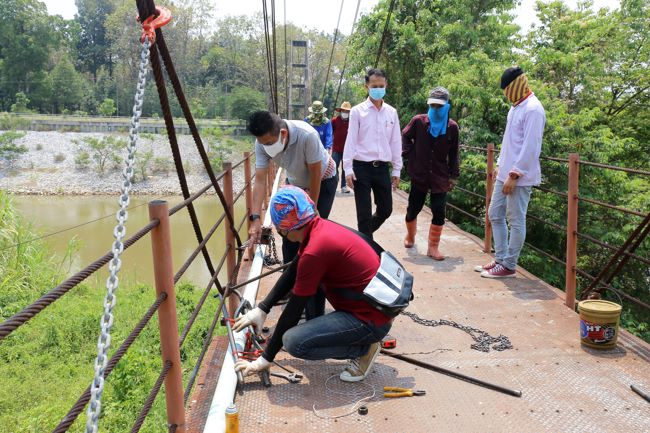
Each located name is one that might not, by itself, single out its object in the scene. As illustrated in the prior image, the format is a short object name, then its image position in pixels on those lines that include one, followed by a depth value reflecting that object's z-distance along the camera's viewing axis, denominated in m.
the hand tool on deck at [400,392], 2.88
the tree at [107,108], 47.77
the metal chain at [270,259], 5.12
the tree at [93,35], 61.41
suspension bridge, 2.22
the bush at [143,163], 34.94
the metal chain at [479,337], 3.47
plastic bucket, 3.32
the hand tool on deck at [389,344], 3.45
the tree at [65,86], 50.62
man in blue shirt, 8.04
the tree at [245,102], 41.81
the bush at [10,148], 36.56
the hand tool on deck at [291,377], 3.01
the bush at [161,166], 36.34
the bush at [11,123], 40.84
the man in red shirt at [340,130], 9.08
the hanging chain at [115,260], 1.48
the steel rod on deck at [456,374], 2.91
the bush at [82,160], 35.94
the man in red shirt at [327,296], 2.80
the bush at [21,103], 46.81
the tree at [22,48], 51.81
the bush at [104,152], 35.72
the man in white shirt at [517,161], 4.24
